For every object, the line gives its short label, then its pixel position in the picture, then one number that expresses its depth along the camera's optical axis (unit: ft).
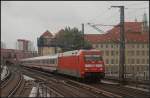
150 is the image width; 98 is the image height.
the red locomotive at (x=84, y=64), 116.98
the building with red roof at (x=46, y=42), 250.57
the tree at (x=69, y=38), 261.03
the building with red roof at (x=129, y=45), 394.52
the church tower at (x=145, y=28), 374.47
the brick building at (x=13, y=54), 484.74
